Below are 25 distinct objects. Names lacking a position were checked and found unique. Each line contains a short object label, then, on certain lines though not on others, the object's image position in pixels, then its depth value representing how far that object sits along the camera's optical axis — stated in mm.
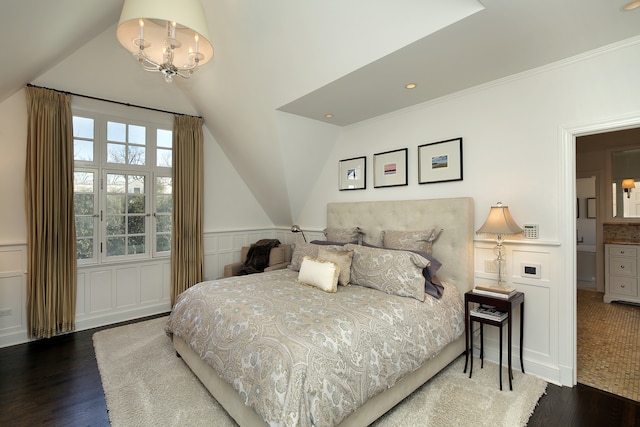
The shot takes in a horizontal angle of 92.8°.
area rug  1951
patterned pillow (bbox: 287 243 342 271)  3328
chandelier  1756
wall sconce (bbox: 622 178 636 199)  4496
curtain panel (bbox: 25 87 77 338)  3160
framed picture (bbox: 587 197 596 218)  5578
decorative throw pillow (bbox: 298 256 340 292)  2609
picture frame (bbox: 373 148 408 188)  3416
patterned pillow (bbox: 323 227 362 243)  3604
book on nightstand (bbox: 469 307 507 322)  2382
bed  1538
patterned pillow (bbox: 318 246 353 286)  2770
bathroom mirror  4488
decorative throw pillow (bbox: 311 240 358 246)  3395
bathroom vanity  4234
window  3562
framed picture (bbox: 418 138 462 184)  2973
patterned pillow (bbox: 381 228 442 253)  2943
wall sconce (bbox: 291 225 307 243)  4434
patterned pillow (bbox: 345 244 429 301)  2463
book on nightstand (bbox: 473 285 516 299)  2414
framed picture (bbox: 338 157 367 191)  3829
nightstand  2334
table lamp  2439
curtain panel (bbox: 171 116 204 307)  4148
